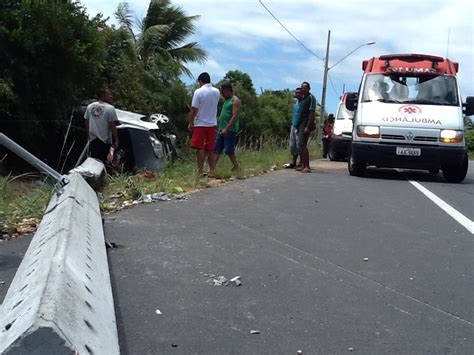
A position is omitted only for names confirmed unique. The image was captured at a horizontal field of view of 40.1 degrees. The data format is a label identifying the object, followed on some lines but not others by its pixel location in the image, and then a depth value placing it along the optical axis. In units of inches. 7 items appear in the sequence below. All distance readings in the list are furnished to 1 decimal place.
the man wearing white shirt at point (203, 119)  402.3
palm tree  1279.5
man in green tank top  435.4
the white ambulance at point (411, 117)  474.9
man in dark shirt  500.4
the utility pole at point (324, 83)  1366.9
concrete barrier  90.3
